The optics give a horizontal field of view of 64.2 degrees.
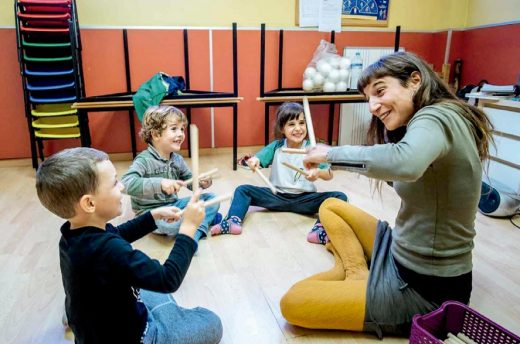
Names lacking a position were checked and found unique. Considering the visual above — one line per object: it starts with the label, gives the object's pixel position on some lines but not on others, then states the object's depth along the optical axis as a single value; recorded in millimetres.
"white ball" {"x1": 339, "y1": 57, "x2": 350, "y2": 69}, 3629
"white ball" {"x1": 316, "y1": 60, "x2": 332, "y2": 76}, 3619
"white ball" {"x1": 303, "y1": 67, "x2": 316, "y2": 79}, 3654
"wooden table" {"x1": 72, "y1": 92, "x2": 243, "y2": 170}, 3004
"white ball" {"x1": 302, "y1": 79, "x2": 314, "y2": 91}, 3633
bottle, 3880
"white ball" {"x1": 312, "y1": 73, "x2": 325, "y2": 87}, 3629
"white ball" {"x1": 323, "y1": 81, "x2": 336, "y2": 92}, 3576
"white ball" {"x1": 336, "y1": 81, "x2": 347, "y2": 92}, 3604
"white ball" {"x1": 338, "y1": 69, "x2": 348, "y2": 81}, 3604
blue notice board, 3996
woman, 1075
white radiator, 4086
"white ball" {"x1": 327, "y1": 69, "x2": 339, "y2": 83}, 3594
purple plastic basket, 1192
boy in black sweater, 987
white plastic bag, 3603
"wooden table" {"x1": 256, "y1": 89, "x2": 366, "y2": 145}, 3355
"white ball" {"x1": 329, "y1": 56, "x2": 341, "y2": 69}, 3648
